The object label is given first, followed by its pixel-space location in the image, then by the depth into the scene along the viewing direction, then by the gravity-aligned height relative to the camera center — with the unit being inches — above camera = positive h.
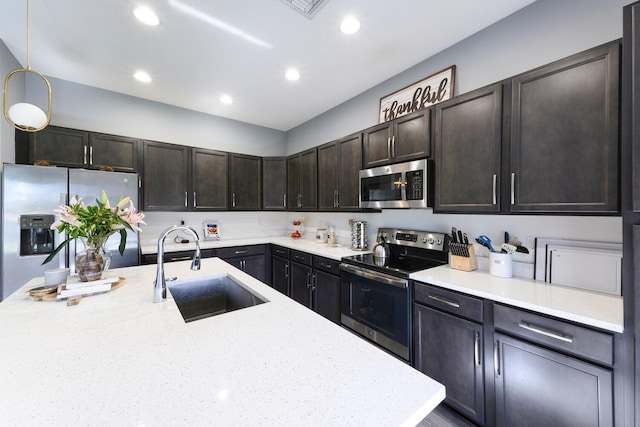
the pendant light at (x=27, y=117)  61.2 +24.6
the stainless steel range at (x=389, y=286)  77.2 -25.4
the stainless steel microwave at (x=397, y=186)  81.9 +9.7
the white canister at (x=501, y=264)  69.5 -15.0
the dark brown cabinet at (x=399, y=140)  83.4 +26.9
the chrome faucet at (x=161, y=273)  47.4 -12.1
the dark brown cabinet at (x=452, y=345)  60.3 -35.7
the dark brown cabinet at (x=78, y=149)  98.5 +27.4
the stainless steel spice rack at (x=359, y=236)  118.3 -11.6
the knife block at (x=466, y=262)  76.5 -15.7
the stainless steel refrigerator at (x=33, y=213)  80.8 +0.0
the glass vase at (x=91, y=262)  55.4 -11.1
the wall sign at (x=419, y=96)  88.8 +46.2
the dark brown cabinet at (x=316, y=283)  104.4 -32.9
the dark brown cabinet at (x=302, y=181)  133.6 +18.2
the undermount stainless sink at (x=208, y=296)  63.7 -22.4
